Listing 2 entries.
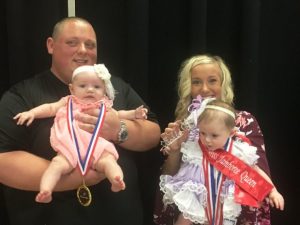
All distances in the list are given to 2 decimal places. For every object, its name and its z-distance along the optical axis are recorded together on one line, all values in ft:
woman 6.45
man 6.06
